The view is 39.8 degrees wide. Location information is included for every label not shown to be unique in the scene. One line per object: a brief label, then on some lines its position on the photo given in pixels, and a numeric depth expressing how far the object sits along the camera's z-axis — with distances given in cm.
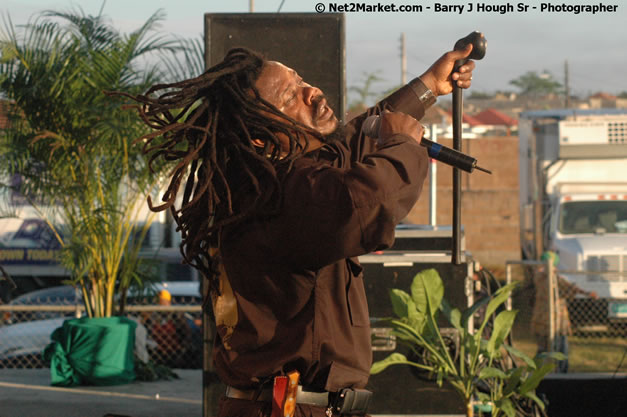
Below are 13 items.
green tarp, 827
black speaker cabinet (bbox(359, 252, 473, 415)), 543
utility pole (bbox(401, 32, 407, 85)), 2812
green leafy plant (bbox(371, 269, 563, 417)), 517
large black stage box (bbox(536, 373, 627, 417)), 592
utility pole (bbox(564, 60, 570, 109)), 5205
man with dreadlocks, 217
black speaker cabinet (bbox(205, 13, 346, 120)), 484
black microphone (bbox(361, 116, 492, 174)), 241
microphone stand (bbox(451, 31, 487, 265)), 275
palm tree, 826
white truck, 1354
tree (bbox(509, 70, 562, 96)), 6800
